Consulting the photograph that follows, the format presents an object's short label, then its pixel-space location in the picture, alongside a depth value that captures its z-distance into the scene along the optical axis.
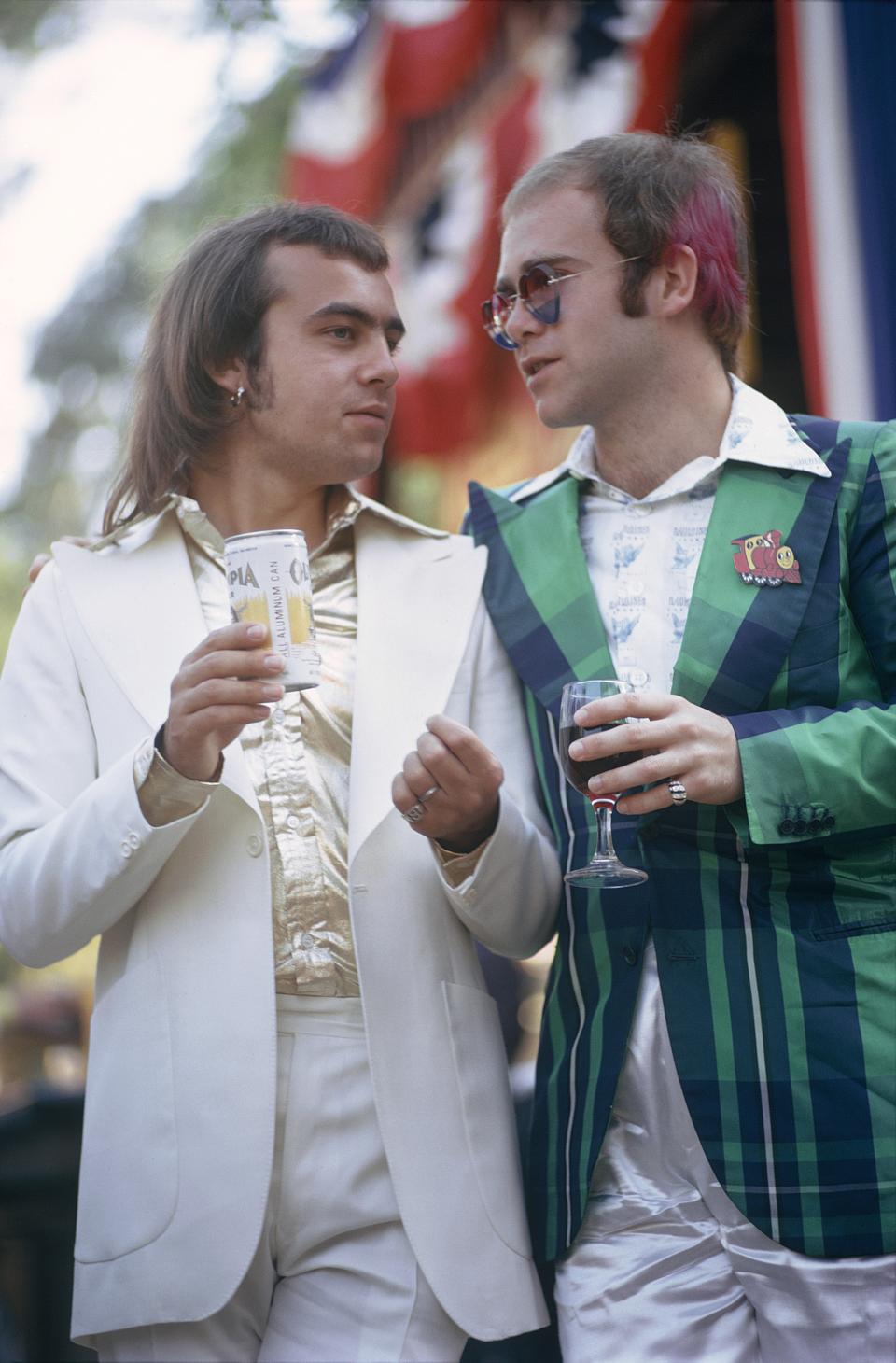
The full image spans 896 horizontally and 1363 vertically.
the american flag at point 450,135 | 6.18
